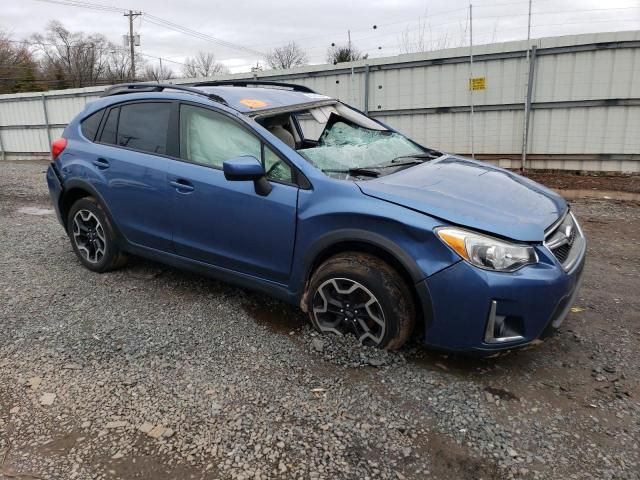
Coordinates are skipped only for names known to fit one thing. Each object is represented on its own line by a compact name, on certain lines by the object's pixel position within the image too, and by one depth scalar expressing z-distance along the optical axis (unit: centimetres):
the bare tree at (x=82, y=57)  5312
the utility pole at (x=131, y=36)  4138
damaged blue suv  271
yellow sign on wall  971
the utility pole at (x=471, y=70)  973
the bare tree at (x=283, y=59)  5521
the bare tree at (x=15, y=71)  4341
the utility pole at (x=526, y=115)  922
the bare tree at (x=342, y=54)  2737
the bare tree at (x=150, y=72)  5152
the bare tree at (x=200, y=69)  5941
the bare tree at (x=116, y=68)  5406
